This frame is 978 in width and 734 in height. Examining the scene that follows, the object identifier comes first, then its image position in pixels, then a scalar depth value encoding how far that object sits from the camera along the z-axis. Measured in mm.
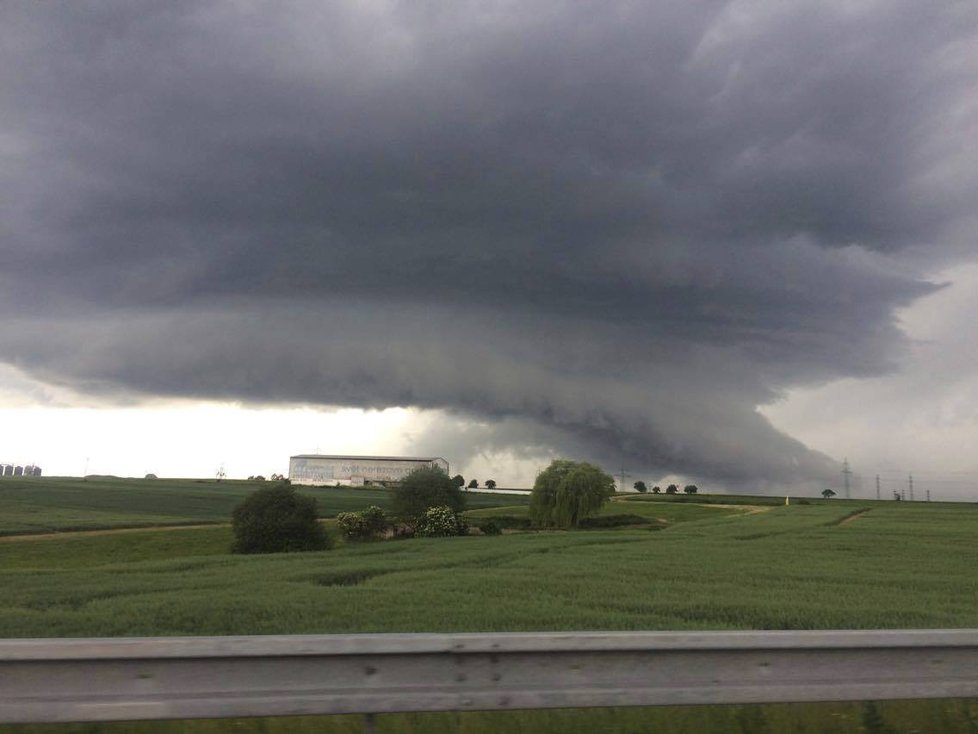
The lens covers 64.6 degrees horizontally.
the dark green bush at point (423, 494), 58469
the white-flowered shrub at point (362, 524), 53562
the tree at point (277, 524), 44781
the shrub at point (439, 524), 53438
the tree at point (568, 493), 72125
